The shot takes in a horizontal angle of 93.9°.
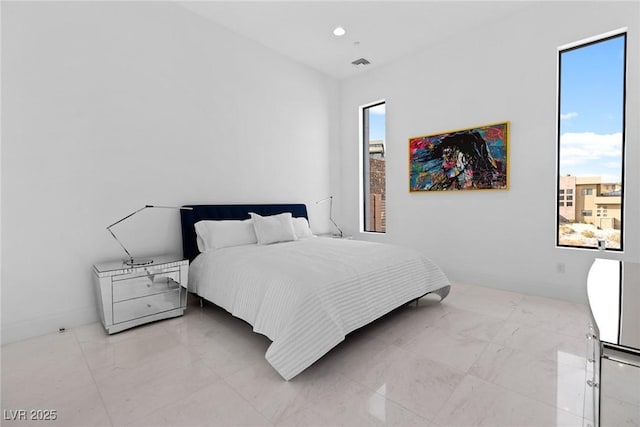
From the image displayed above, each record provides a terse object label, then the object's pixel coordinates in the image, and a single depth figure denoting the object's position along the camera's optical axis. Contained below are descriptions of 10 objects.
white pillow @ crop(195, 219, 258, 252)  3.23
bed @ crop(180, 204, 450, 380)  1.93
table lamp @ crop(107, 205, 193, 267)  2.70
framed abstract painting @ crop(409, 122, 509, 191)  3.61
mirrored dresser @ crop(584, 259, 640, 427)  0.99
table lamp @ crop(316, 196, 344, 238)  5.26
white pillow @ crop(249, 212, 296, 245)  3.51
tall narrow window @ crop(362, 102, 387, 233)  4.93
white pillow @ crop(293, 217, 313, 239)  4.04
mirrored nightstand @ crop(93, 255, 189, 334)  2.48
